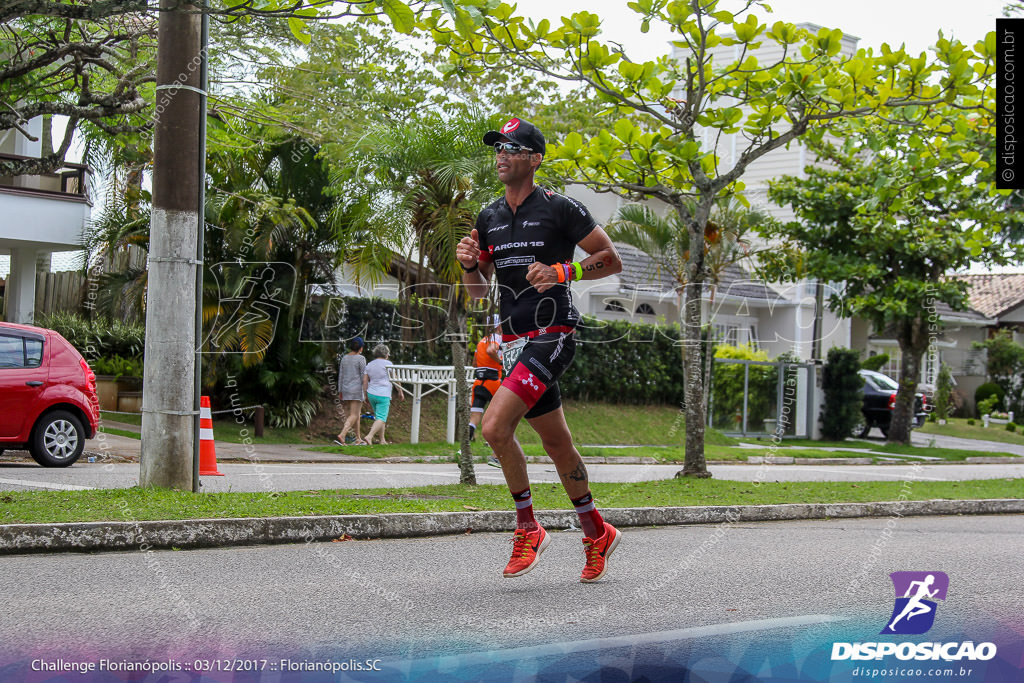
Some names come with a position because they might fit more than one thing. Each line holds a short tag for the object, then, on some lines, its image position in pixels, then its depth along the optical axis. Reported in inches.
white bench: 697.6
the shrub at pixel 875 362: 1278.3
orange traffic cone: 444.4
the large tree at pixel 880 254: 815.1
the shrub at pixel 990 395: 1471.5
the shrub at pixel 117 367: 722.2
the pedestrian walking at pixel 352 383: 660.1
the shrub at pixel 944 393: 1409.8
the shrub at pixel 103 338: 731.4
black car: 1082.7
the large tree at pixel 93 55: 272.8
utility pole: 321.1
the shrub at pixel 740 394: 932.6
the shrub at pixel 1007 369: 1488.7
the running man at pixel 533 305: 212.7
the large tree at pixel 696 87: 401.4
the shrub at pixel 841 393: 992.9
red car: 450.3
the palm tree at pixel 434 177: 476.1
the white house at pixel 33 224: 752.3
